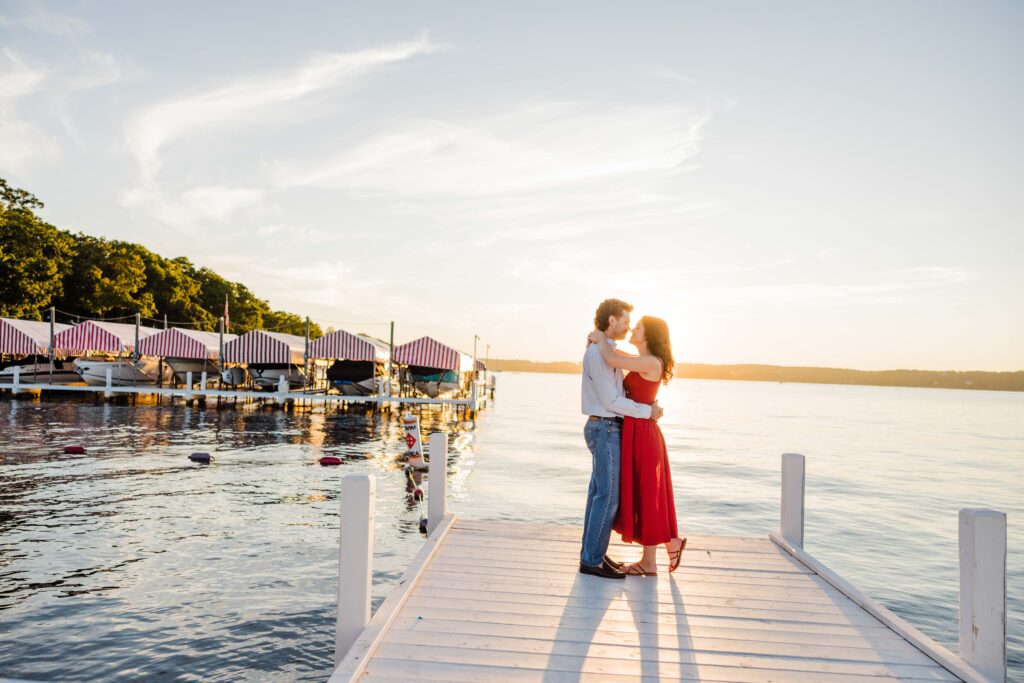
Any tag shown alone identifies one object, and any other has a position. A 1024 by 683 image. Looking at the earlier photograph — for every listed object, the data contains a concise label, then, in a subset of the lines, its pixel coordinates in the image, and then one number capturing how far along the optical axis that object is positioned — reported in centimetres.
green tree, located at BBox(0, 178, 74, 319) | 4481
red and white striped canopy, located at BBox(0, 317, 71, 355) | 3759
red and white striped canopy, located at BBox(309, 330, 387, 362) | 3716
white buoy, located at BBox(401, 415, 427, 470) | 1588
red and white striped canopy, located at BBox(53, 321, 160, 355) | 3944
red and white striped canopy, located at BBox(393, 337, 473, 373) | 3644
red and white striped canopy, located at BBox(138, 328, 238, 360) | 3859
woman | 562
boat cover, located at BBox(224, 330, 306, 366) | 3747
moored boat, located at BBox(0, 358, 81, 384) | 4009
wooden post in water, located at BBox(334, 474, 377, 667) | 456
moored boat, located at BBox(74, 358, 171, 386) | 3912
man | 559
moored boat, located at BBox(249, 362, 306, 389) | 4275
